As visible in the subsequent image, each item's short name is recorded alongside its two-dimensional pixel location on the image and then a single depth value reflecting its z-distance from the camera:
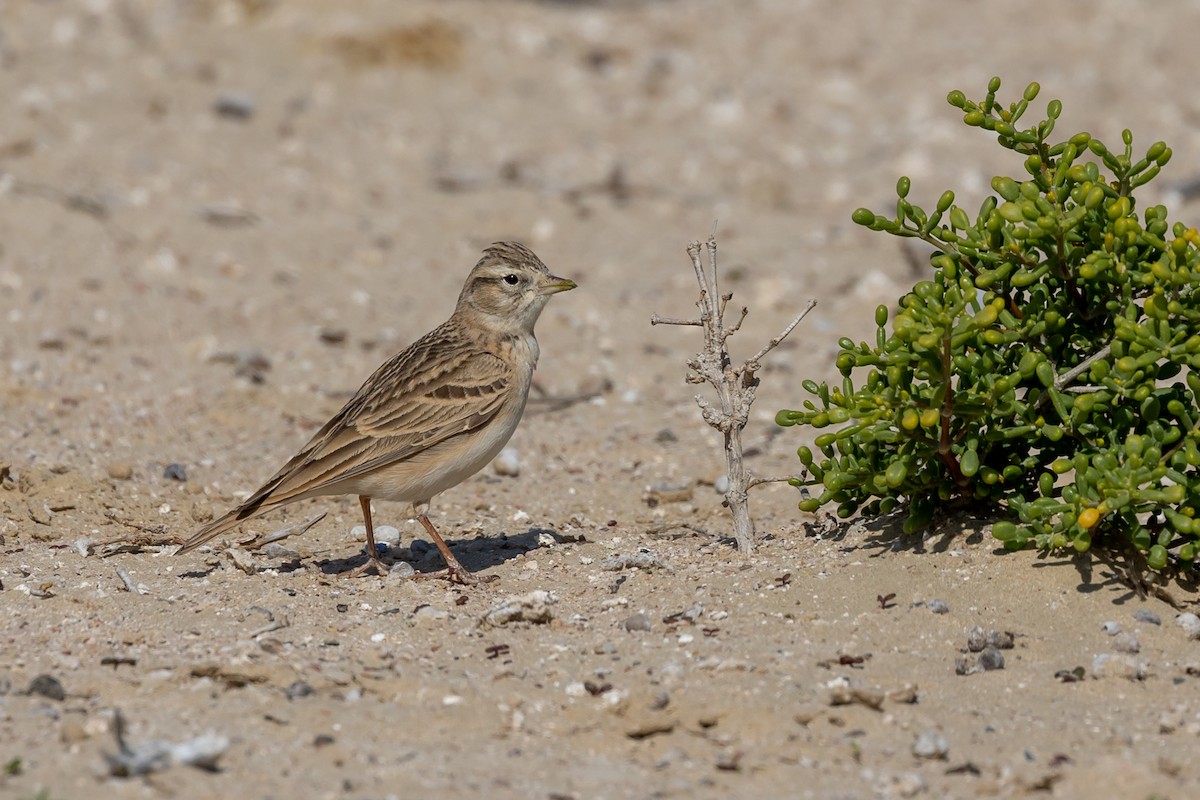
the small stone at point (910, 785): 10.33
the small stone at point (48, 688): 11.20
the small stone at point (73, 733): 10.41
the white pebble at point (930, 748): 10.77
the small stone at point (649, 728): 11.07
